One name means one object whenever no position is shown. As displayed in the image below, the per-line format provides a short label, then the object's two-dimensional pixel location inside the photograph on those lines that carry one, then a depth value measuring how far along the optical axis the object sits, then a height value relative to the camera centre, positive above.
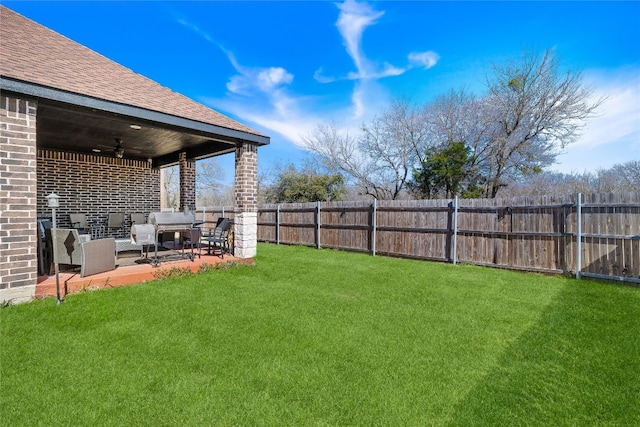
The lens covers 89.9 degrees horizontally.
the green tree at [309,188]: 19.17 +1.46
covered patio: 4.30 +1.64
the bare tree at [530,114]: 14.77 +4.66
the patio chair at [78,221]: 9.21 -0.25
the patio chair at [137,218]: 10.12 -0.19
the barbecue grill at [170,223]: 6.19 -0.21
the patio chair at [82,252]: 5.16 -0.65
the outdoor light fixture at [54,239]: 4.16 -0.36
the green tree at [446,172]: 16.70 +2.09
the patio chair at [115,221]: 9.94 -0.27
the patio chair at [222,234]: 7.25 -0.51
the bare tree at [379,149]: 19.39 +3.97
